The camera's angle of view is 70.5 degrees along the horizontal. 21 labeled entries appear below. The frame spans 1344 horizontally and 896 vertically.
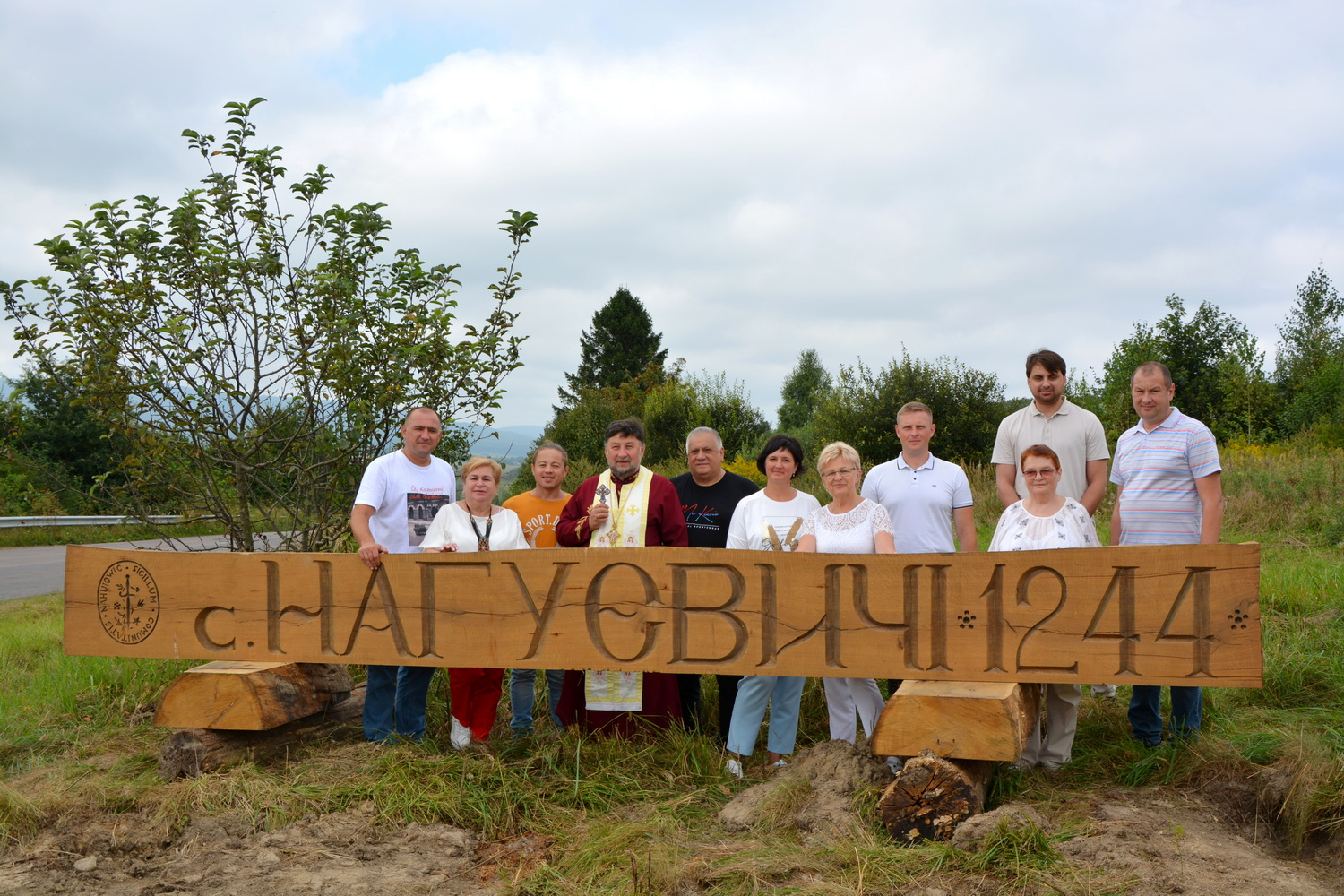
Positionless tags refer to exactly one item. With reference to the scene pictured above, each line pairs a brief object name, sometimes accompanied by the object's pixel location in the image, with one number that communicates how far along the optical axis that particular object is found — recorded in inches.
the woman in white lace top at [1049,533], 152.3
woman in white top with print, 163.8
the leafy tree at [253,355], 217.8
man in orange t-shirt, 191.3
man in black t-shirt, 188.5
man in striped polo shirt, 160.1
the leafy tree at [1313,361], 956.0
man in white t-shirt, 179.5
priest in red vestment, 176.7
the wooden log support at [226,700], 163.0
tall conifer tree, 1684.3
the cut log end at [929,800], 126.3
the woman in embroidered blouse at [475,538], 172.7
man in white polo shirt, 173.3
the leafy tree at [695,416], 953.5
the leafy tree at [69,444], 847.1
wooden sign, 137.6
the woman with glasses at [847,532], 160.4
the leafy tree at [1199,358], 1000.2
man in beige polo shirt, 176.6
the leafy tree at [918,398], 728.3
